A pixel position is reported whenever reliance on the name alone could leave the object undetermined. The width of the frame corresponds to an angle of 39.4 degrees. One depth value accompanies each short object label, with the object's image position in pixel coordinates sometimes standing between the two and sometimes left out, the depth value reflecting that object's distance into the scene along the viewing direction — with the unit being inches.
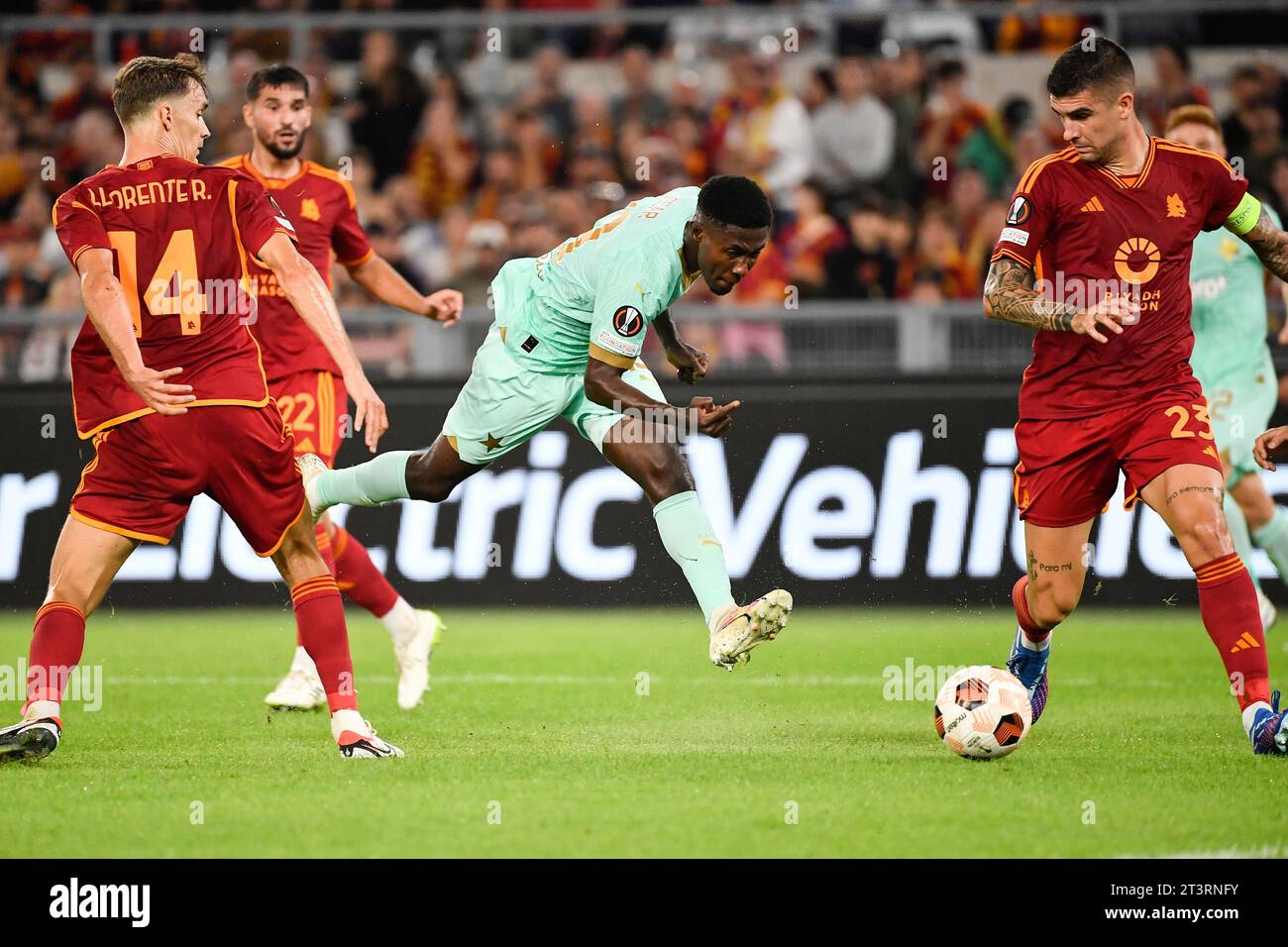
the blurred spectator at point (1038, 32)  613.3
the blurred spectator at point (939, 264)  554.9
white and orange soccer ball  261.4
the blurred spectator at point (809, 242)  557.3
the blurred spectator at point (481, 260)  555.5
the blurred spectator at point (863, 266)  554.6
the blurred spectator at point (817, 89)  612.1
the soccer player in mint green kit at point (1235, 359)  390.9
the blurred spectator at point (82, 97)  635.5
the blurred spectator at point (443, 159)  620.1
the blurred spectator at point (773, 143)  600.1
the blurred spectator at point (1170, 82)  554.3
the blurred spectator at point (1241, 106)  565.3
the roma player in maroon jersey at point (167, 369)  255.0
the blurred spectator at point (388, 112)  623.8
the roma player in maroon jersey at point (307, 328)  329.7
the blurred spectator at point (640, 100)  611.5
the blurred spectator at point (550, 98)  623.2
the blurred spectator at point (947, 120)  599.5
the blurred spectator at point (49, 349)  500.7
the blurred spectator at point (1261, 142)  559.2
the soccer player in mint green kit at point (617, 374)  259.4
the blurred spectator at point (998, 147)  591.8
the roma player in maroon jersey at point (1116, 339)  257.1
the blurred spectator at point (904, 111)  595.8
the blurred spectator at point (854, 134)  602.2
